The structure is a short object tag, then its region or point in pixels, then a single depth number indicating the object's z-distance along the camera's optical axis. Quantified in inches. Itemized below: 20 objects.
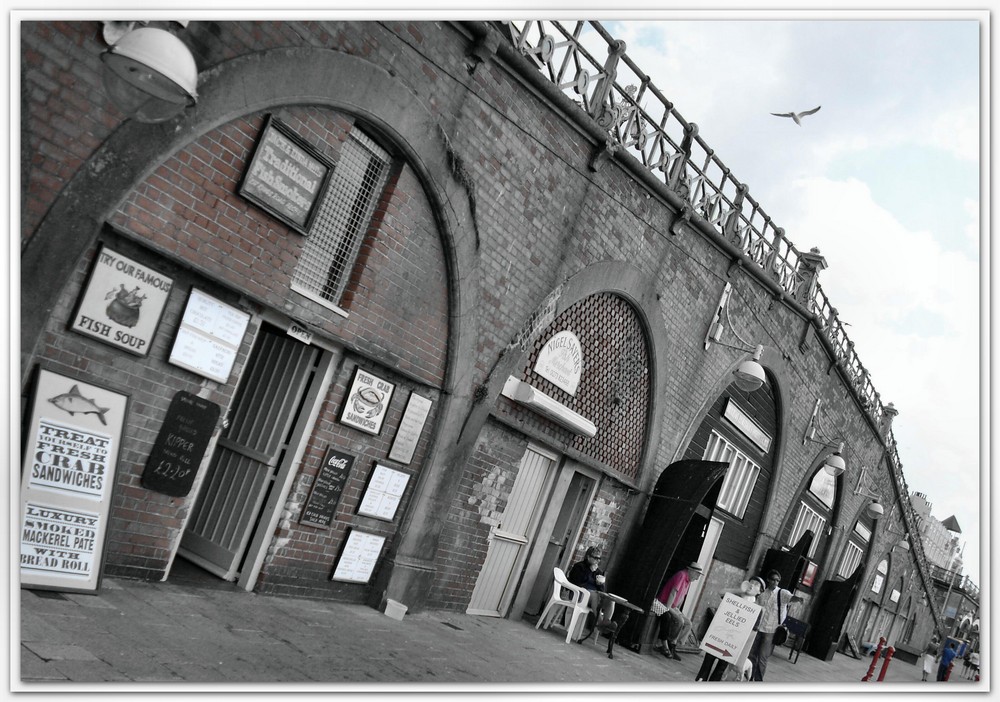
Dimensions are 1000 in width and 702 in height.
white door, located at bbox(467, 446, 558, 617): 442.0
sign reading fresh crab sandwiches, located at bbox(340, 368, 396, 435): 335.6
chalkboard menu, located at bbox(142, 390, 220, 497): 274.7
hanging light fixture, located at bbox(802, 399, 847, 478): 716.0
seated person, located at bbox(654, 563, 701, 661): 525.7
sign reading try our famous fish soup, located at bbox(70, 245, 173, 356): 245.8
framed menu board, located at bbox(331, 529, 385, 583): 353.7
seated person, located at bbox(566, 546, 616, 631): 463.5
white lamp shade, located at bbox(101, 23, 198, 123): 208.5
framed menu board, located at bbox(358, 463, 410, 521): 355.6
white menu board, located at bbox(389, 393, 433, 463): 360.5
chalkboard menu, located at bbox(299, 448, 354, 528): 334.6
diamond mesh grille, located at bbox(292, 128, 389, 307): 312.8
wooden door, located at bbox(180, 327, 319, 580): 333.7
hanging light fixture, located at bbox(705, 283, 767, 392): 492.1
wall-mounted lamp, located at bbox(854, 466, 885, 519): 907.4
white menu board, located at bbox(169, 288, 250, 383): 272.4
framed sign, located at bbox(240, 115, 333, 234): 280.5
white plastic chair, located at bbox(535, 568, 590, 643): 450.0
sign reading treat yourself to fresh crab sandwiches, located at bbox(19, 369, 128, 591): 233.0
